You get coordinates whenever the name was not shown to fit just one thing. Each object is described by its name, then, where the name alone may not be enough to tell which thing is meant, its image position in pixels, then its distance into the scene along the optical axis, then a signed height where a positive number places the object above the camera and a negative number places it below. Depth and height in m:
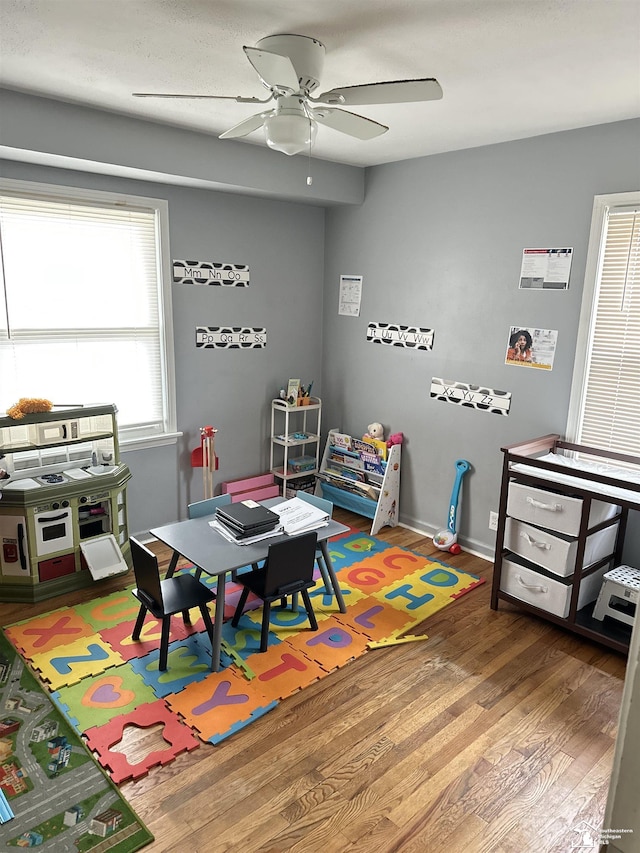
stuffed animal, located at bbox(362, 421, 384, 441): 4.50 -1.01
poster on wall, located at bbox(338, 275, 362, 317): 4.59 +0.03
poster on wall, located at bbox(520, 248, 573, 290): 3.36 +0.20
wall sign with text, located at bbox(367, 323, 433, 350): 4.17 -0.26
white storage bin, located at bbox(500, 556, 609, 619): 3.01 -1.49
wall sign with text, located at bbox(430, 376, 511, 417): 3.76 -0.62
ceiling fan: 1.93 +0.69
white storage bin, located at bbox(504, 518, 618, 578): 2.96 -1.25
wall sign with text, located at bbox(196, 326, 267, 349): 4.20 -0.31
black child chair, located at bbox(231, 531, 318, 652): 2.72 -1.31
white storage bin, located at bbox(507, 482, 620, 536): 2.91 -1.04
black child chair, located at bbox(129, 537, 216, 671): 2.63 -1.42
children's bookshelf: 4.35 -1.39
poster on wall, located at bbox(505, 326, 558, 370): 3.47 -0.26
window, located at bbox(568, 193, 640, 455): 3.10 -0.15
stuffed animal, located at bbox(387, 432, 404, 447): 4.37 -1.03
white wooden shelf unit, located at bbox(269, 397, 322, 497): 4.62 -1.16
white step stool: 2.90 -1.41
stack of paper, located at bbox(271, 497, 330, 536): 2.99 -1.15
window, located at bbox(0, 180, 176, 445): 3.34 -0.08
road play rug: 1.91 -1.75
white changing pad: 2.80 -0.87
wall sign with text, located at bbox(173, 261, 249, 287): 4.00 +0.15
